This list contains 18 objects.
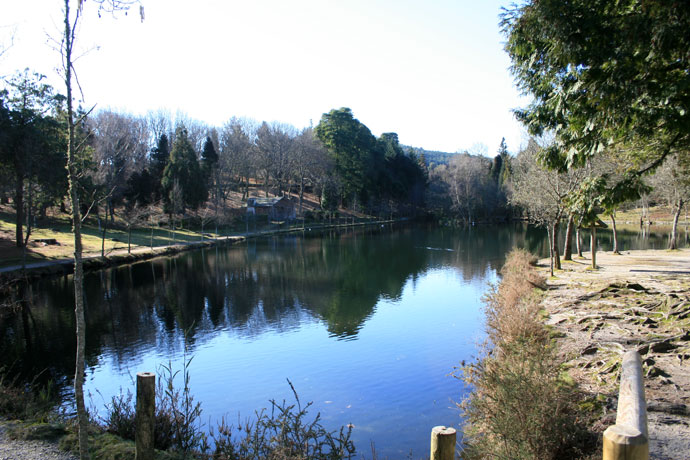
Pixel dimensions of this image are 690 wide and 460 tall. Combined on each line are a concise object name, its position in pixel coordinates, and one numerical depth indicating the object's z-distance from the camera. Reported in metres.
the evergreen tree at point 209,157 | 64.69
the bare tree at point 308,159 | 77.50
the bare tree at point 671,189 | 29.43
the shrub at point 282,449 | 5.91
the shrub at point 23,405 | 8.05
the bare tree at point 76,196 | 4.25
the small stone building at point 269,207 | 70.00
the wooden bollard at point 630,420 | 2.37
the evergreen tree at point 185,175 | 55.66
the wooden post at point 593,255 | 23.53
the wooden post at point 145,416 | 5.53
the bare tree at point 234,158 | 74.31
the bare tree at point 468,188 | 81.50
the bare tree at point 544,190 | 23.86
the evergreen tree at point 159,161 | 56.88
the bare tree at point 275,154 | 78.94
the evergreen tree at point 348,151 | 81.38
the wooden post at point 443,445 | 4.37
